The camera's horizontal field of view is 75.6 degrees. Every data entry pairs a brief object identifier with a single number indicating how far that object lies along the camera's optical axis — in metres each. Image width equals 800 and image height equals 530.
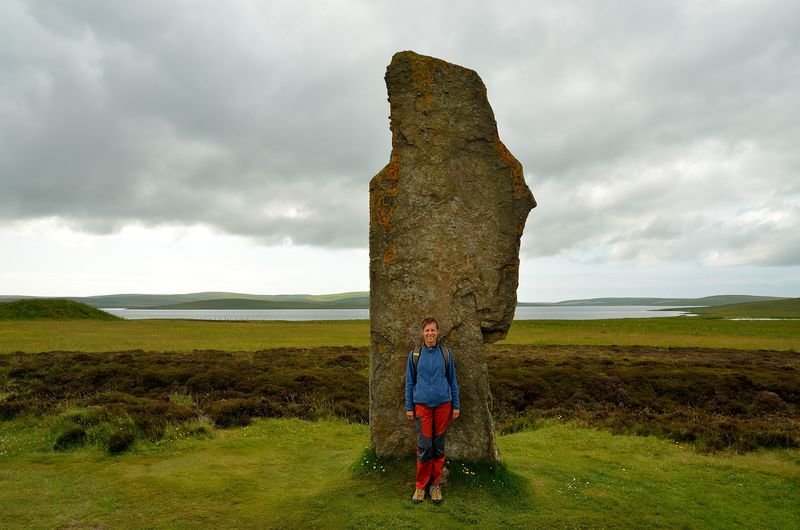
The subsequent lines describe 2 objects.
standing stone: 8.52
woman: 7.63
